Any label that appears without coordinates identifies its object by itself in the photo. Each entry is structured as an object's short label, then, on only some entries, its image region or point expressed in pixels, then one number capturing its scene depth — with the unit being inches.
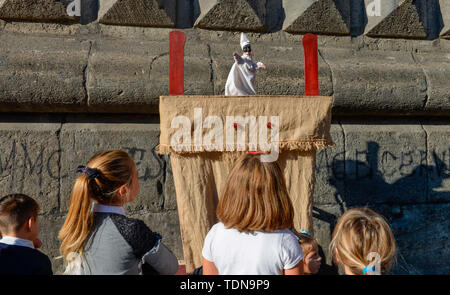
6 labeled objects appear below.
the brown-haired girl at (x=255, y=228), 59.4
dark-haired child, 65.0
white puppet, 102.7
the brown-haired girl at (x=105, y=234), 60.6
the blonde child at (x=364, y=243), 57.9
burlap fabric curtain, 94.2
